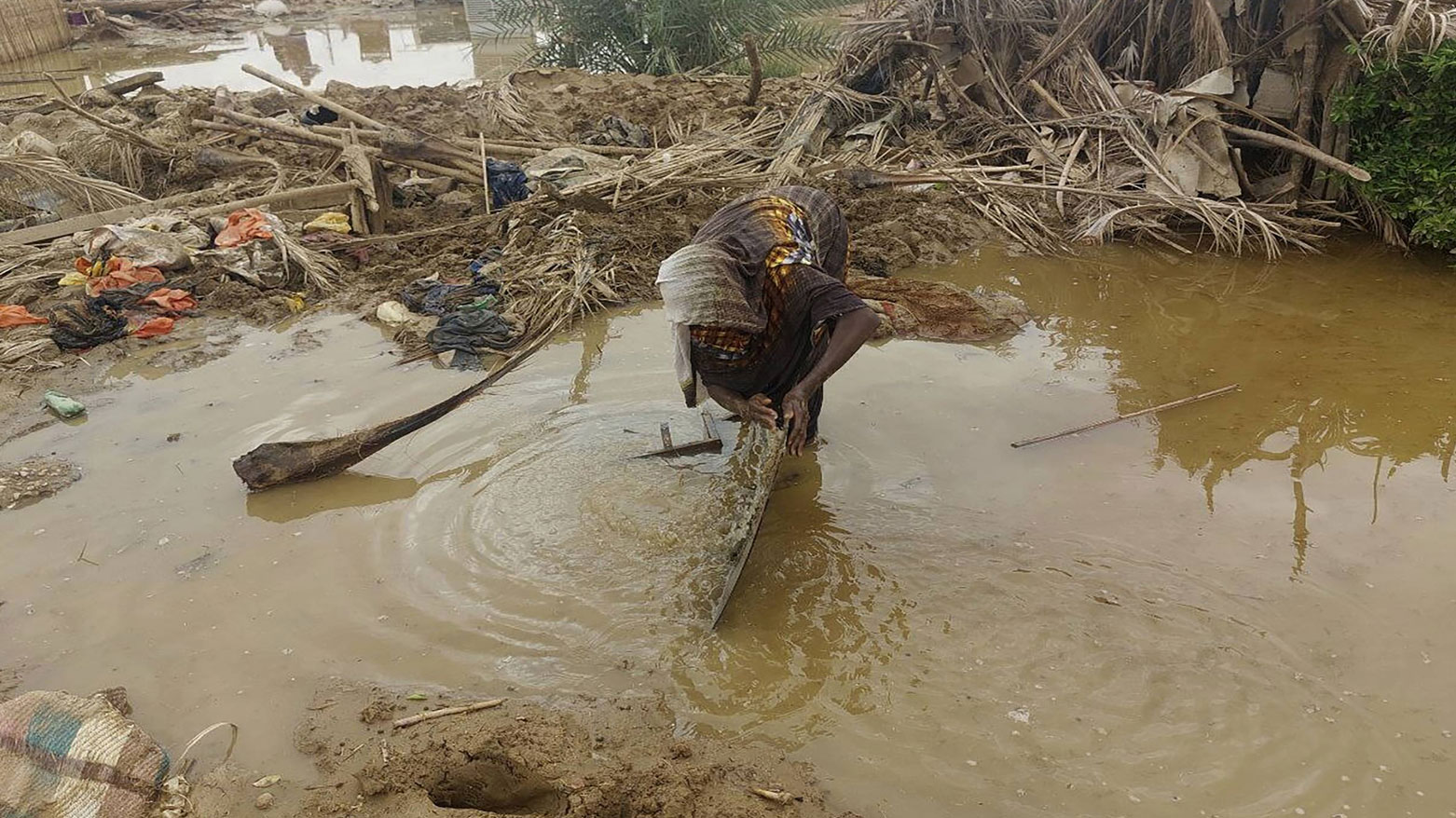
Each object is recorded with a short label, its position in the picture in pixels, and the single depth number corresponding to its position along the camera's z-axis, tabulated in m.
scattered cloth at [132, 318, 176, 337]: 5.07
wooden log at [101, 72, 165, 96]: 9.03
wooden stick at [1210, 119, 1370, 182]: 5.50
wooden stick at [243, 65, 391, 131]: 7.20
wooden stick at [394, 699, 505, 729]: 2.60
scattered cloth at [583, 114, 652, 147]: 7.80
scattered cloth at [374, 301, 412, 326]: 5.25
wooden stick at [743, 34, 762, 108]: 7.98
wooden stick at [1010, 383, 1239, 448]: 3.98
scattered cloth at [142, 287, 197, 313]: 5.31
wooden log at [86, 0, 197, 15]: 16.77
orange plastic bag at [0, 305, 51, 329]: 5.00
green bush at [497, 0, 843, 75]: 10.26
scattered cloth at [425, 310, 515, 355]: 4.95
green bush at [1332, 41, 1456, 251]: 5.31
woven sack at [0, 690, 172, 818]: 2.13
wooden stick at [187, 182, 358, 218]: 6.08
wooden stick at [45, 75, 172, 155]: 6.68
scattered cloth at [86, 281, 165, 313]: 5.19
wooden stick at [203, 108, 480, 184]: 6.79
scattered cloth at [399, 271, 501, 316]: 5.33
